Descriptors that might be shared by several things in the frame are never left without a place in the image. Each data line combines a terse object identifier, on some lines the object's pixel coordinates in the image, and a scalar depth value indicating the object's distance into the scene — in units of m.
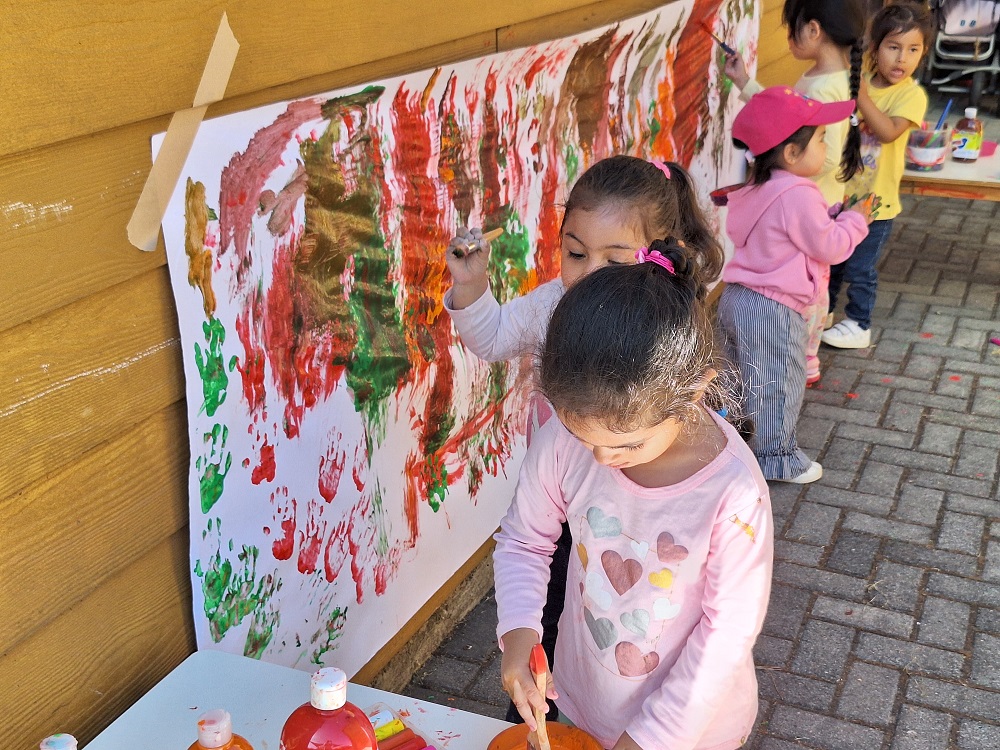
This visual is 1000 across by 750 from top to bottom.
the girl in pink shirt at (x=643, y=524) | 1.61
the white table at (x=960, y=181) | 5.46
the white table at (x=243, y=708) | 1.67
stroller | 10.41
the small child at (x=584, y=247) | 2.32
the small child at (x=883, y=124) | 4.99
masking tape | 1.73
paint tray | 1.59
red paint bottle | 1.42
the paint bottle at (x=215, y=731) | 1.43
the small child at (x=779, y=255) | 3.77
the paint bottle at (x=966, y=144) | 5.88
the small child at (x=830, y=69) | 4.55
